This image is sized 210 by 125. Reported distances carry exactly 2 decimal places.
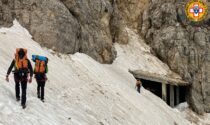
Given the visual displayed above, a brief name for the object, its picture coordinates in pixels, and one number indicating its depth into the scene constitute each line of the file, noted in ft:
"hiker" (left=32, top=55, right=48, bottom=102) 44.31
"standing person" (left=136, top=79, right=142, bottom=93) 93.74
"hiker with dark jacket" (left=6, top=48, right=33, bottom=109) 39.45
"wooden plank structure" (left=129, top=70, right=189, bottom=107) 111.24
